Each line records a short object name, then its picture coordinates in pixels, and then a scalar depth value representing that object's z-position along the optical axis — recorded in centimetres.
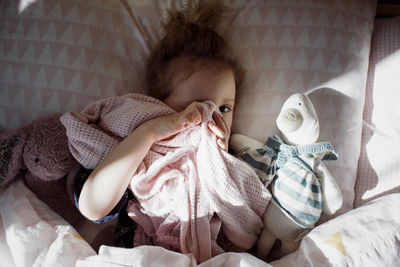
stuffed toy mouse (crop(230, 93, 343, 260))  78
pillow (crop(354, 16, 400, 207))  96
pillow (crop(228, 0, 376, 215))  98
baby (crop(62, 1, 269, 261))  74
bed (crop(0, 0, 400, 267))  98
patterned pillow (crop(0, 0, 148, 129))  100
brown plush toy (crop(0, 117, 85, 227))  84
